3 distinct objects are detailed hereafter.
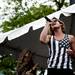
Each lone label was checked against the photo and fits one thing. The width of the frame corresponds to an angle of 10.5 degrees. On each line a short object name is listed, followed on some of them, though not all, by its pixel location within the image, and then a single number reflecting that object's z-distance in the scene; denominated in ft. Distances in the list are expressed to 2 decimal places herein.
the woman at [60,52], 20.18
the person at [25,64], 36.09
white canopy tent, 28.37
